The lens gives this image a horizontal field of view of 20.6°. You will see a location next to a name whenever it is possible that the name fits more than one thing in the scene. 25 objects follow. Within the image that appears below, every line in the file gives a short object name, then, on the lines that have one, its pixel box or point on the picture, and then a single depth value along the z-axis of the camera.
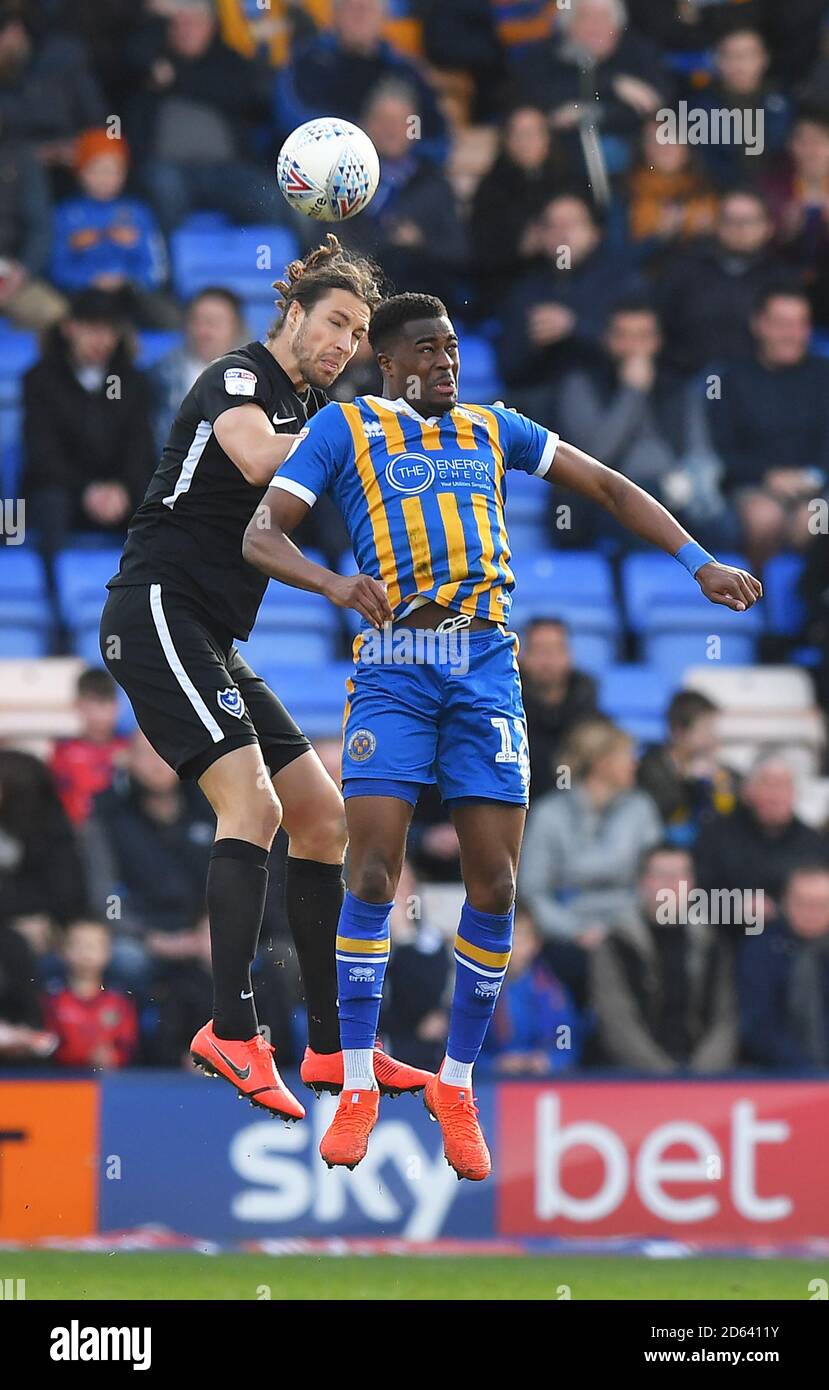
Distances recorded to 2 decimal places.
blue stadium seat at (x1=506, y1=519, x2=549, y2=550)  11.90
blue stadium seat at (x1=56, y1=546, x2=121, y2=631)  11.46
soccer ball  6.57
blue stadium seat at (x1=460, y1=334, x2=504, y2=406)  11.67
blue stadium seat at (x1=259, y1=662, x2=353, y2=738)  10.88
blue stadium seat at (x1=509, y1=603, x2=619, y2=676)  11.65
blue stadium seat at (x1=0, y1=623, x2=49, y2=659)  11.62
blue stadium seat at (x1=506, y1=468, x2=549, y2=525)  11.92
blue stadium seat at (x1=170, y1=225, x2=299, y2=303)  12.07
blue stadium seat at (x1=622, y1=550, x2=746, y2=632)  12.03
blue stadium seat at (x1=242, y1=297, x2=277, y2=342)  11.34
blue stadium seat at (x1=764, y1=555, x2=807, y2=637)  11.89
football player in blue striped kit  6.20
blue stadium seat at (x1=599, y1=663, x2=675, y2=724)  11.77
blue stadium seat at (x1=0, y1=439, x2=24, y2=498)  11.38
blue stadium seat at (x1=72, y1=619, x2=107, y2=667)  11.42
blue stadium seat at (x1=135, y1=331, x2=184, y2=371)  11.70
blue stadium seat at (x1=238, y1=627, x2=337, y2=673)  11.14
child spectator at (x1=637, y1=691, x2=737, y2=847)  11.08
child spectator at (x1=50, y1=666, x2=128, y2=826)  10.67
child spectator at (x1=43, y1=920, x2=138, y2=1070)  10.45
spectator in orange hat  12.27
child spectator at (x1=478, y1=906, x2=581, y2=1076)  10.65
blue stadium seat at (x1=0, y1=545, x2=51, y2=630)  11.63
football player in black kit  6.45
